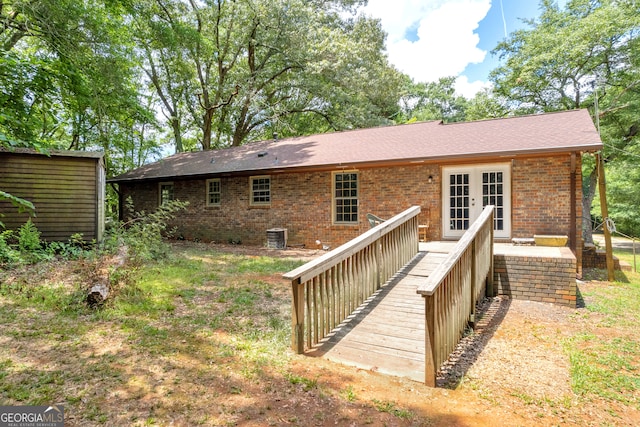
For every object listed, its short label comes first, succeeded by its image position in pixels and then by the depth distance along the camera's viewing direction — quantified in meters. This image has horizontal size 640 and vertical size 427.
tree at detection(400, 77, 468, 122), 34.72
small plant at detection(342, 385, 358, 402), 2.77
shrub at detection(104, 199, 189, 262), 6.36
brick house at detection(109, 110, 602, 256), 8.16
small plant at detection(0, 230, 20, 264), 6.09
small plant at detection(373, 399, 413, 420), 2.56
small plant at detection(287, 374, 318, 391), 2.94
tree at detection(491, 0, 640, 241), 14.30
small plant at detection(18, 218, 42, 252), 7.07
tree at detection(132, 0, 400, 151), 16.88
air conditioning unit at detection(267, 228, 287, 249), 11.31
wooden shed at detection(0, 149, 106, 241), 8.62
